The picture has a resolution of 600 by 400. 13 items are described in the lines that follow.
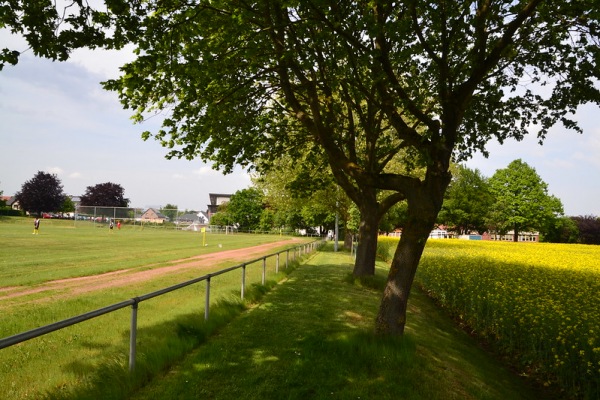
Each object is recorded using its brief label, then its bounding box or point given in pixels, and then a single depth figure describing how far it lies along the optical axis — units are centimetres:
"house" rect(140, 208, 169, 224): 7129
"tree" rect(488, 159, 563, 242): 6894
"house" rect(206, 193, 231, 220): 16115
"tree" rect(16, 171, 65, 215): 7981
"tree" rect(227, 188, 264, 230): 9744
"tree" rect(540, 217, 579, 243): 7175
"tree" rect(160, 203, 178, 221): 6925
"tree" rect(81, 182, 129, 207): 9594
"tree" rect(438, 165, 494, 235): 7738
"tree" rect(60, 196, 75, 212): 11495
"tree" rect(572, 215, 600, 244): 7138
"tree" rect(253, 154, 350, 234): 3038
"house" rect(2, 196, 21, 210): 13685
